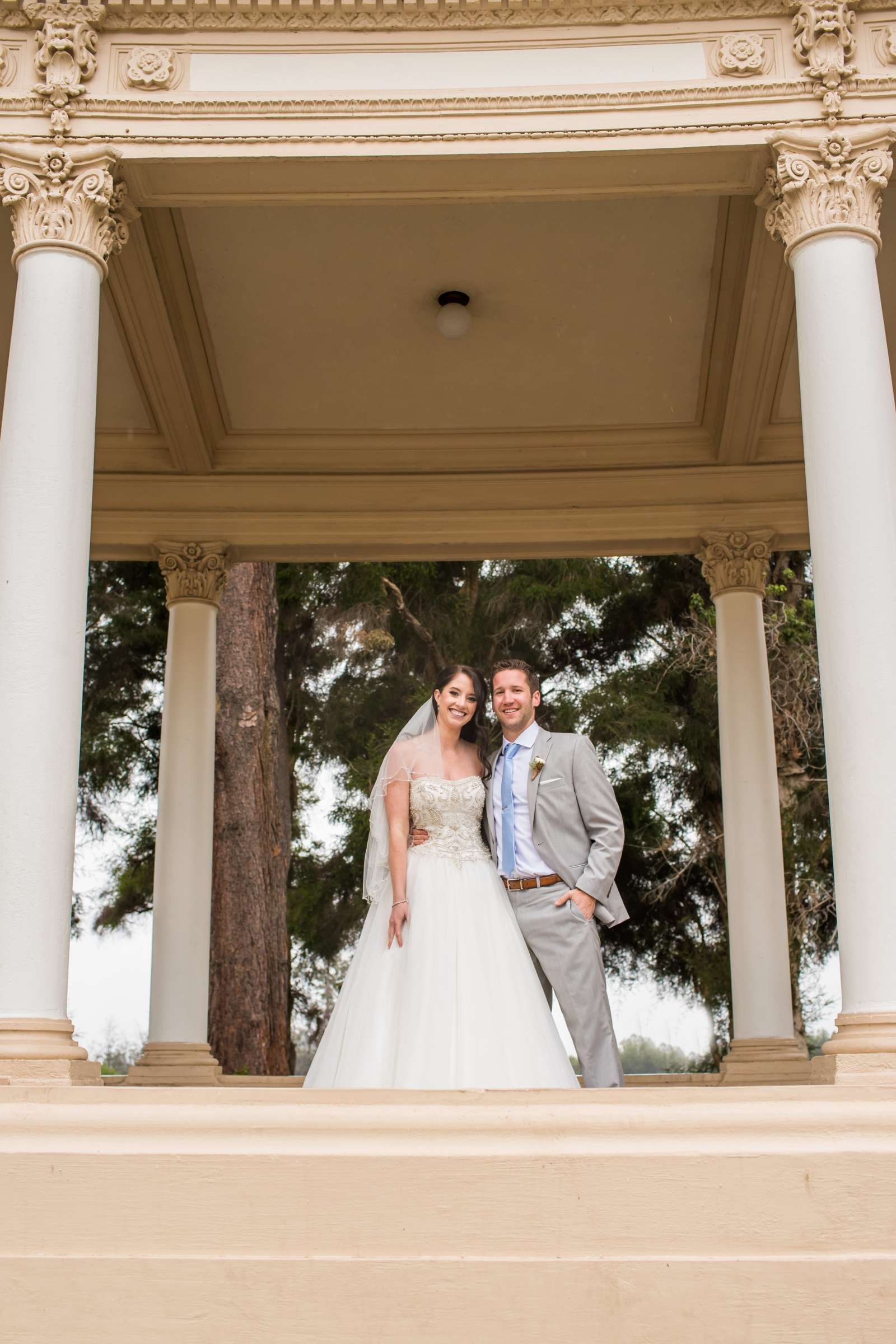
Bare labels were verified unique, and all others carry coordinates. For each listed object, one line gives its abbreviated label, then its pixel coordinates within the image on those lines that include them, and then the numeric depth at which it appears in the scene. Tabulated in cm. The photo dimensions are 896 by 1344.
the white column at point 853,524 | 805
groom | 885
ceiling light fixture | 1270
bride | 851
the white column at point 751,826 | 1312
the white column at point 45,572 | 808
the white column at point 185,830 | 1357
